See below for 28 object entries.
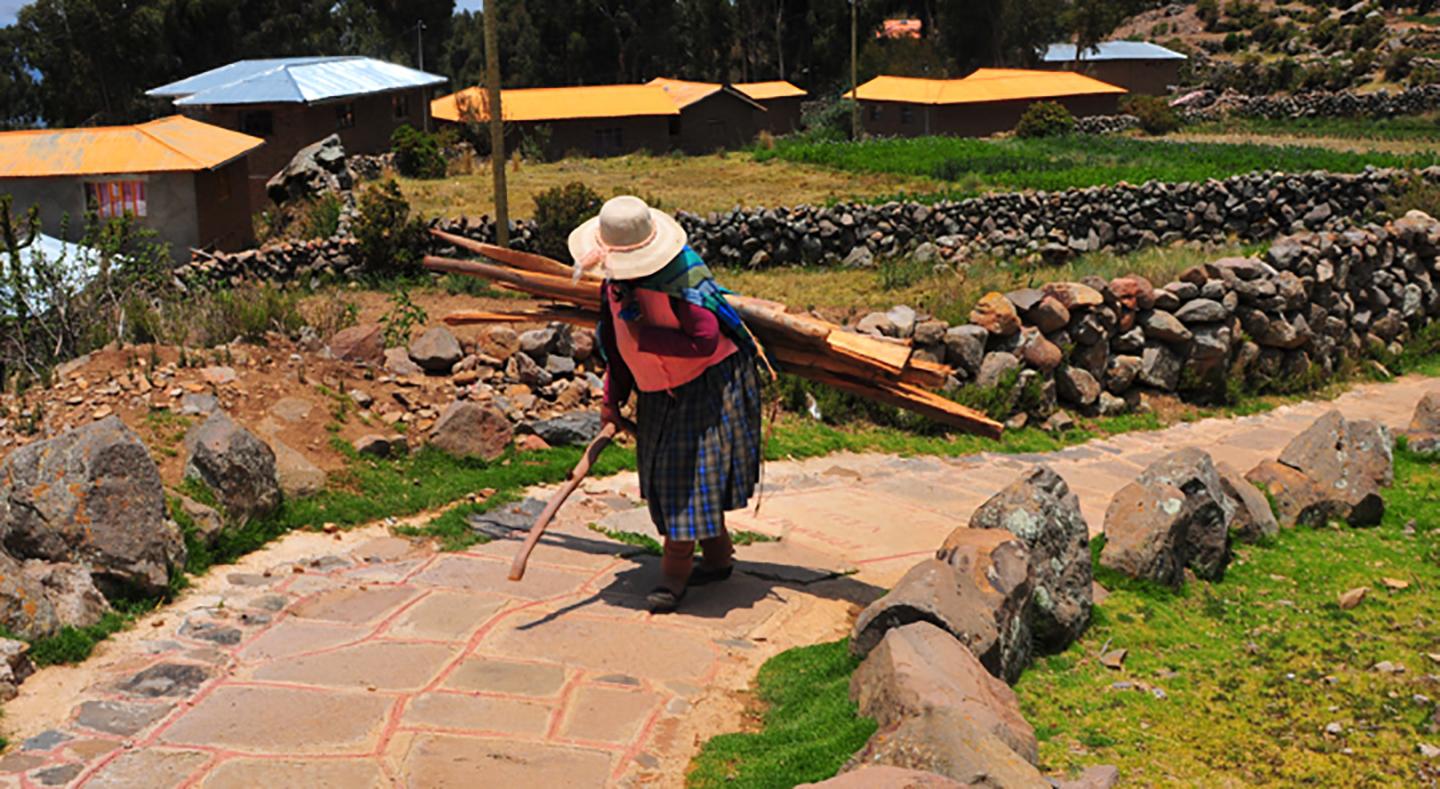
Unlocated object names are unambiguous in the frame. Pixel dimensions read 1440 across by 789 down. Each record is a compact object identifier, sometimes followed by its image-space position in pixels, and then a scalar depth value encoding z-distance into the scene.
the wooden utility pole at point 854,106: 41.34
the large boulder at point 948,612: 5.42
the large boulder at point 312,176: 24.27
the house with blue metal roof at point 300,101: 30.61
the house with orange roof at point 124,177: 20.14
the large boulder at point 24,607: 5.57
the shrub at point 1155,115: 43.12
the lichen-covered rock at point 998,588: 5.59
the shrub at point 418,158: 28.67
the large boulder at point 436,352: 10.42
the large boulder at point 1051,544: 6.31
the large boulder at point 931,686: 4.66
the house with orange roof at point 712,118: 39.44
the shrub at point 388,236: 17.05
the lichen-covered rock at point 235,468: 7.20
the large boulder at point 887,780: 3.80
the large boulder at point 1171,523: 7.21
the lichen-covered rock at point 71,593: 5.81
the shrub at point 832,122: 42.80
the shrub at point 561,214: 18.58
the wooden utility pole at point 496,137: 16.52
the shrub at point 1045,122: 37.91
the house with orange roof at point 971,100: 41.03
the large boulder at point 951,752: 4.07
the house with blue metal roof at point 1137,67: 57.75
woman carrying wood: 6.30
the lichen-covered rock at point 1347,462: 8.98
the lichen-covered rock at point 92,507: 6.15
